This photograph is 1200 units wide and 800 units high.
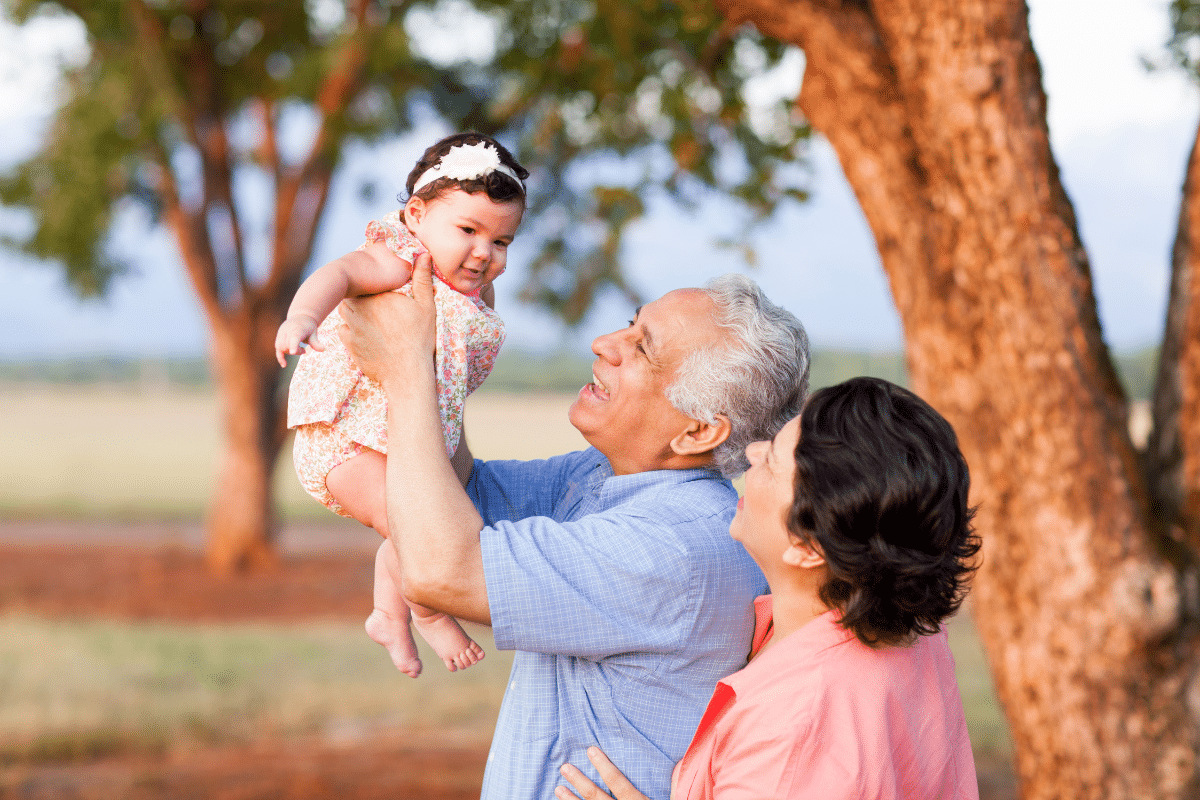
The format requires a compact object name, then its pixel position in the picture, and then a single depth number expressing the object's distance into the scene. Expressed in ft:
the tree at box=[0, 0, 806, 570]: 22.15
